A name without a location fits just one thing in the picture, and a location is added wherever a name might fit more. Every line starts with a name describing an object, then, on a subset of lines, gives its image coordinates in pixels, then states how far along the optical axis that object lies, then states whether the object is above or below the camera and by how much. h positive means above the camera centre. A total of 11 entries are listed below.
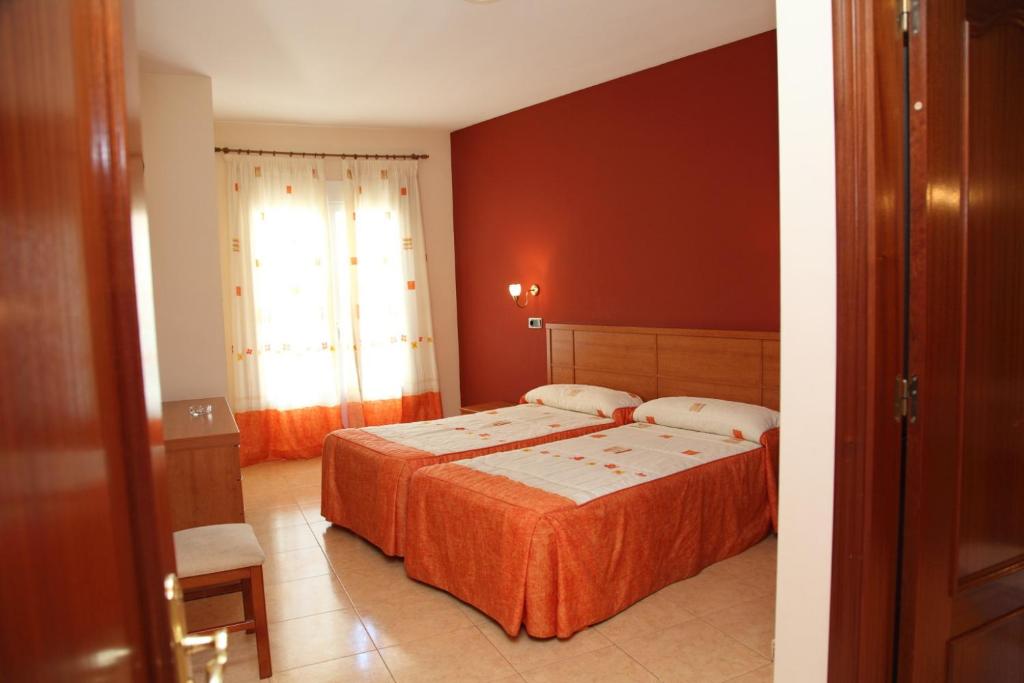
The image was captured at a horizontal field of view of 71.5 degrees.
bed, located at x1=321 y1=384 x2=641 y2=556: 3.60 -0.78
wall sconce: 5.65 +0.07
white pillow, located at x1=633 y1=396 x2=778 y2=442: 3.70 -0.68
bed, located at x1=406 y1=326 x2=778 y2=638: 2.77 -0.91
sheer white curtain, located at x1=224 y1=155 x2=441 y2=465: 5.68 +0.05
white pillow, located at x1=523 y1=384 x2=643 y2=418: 4.52 -0.67
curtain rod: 5.56 +1.27
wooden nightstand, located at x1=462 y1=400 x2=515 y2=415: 5.60 -0.84
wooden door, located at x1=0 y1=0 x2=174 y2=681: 0.49 -0.04
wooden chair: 2.46 -0.88
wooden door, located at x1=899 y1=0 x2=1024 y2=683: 1.42 -0.14
